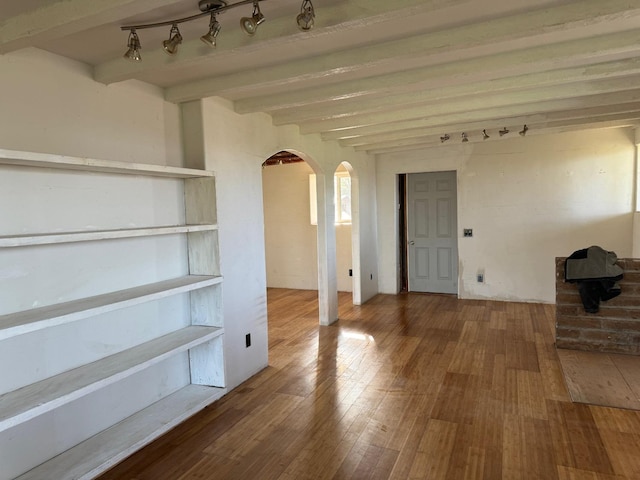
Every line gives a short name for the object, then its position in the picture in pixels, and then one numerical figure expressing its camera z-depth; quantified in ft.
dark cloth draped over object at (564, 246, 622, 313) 12.75
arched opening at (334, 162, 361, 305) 24.67
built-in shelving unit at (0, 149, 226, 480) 6.80
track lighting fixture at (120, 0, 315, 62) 5.87
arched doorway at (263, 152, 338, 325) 25.36
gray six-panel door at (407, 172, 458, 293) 22.57
